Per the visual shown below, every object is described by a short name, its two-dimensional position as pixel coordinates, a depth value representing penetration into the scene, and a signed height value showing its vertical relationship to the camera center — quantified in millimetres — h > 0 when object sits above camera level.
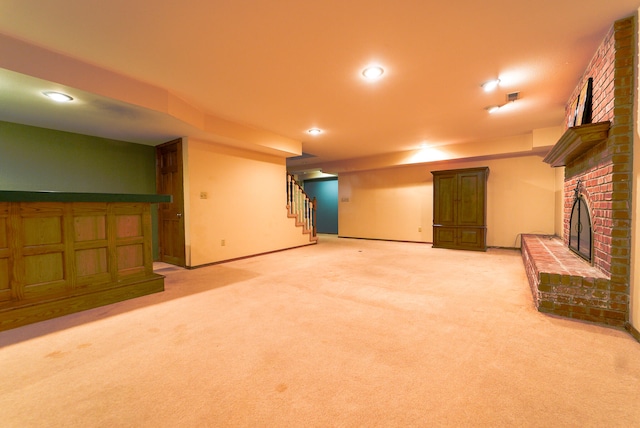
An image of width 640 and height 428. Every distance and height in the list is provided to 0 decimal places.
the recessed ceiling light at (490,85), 3252 +1527
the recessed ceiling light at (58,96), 2895 +1287
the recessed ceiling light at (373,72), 2927 +1535
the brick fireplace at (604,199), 2178 +48
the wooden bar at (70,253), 2402 -456
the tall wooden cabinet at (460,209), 6054 -83
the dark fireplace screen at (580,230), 2869 -309
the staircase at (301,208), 6742 -20
